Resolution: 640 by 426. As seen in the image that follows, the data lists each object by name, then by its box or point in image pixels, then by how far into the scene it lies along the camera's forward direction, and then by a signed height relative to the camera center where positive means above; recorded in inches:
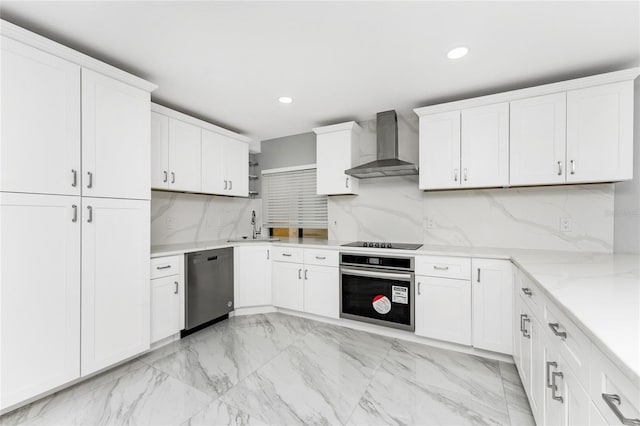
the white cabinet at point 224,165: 126.9 +23.4
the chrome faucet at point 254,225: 156.1 -8.1
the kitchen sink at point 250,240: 134.1 -14.6
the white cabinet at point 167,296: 93.9 -30.9
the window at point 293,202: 153.5 +5.4
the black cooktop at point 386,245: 109.6 -14.3
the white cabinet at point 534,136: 81.5 +25.9
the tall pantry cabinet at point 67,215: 61.6 -1.1
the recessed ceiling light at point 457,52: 76.0 +45.7
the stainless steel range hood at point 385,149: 116.6 +28.3
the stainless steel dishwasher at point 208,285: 106.8 -31.2
